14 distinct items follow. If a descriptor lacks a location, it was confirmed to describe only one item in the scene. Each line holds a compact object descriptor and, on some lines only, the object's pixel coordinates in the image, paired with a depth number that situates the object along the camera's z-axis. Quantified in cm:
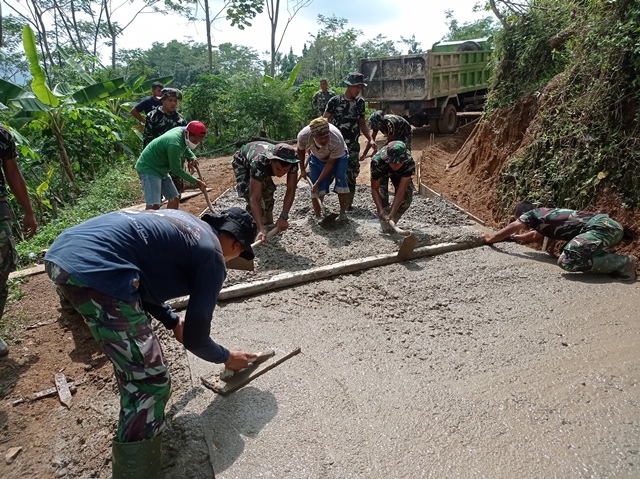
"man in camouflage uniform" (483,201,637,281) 347
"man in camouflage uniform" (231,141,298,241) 370
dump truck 875
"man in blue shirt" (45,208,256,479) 158
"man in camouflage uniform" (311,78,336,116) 927
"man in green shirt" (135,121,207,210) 419
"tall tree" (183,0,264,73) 1544
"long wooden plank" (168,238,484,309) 337
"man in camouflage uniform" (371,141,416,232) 451
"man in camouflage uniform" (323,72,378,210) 551
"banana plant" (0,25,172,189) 586
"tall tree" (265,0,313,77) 1645
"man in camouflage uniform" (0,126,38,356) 282
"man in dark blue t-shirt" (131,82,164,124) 689
